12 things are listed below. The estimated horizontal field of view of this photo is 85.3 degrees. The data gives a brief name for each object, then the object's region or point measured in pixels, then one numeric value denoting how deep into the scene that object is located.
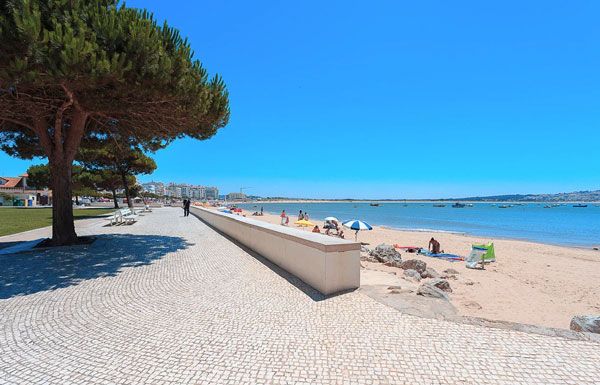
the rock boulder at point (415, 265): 9.69
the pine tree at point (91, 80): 5.88
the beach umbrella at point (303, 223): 25.97
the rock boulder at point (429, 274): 9.17
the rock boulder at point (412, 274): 8.14
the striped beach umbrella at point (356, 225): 15.50
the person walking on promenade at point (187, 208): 27.35
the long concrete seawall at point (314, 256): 5.30
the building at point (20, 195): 54.78
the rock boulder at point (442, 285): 7.13
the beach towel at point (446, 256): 14.08
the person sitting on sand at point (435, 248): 15.31
